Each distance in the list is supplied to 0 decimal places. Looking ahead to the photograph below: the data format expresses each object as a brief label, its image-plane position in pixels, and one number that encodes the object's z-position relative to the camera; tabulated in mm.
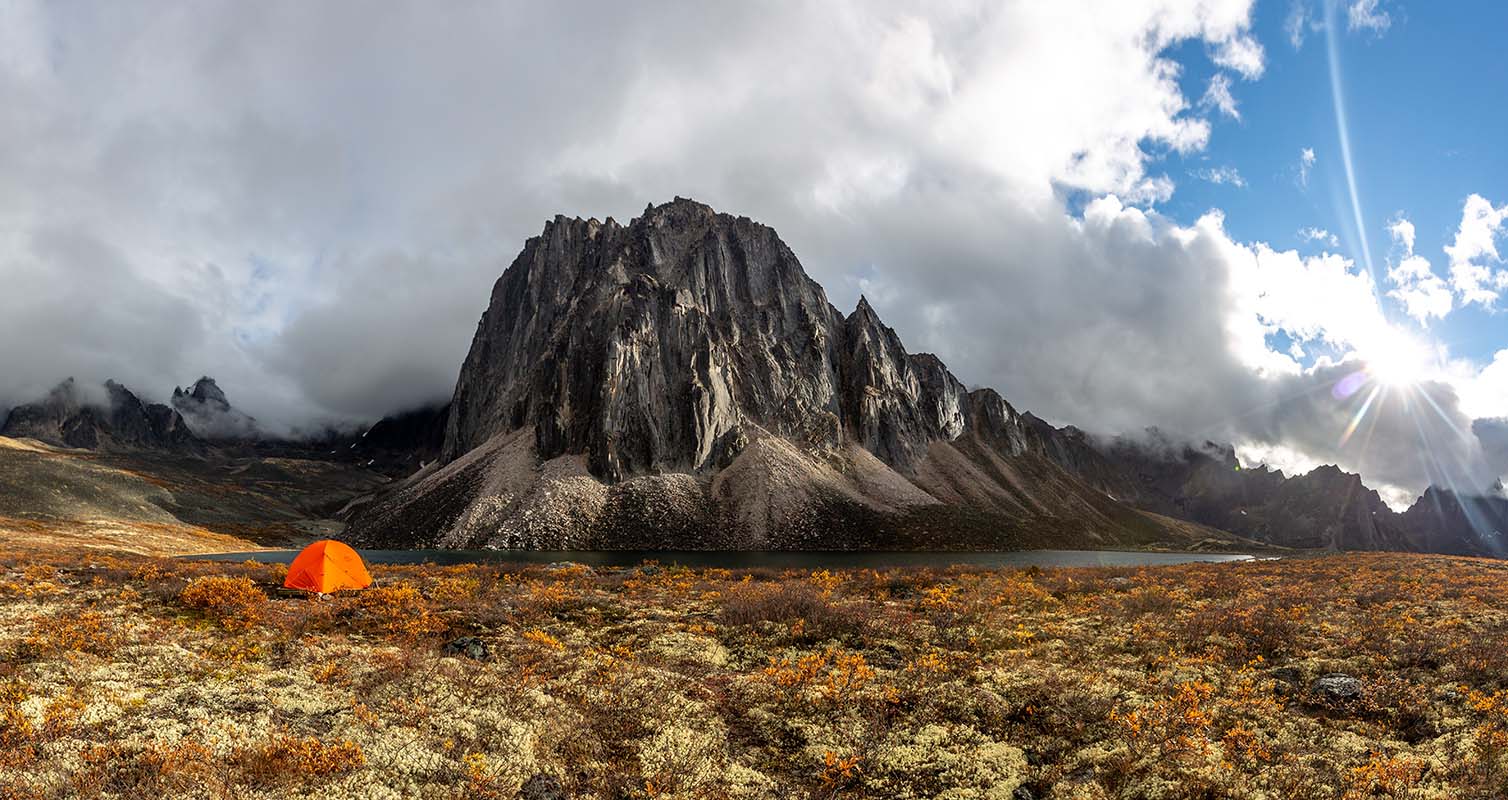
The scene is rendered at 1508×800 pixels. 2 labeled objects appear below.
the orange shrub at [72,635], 15969
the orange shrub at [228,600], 19672
